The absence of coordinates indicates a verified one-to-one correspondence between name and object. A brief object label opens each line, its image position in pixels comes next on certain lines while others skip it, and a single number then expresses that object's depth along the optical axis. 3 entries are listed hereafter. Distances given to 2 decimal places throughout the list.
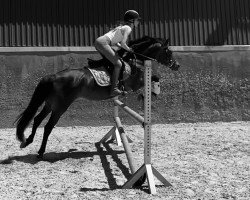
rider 6.61
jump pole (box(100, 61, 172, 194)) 4.81
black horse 6.43
